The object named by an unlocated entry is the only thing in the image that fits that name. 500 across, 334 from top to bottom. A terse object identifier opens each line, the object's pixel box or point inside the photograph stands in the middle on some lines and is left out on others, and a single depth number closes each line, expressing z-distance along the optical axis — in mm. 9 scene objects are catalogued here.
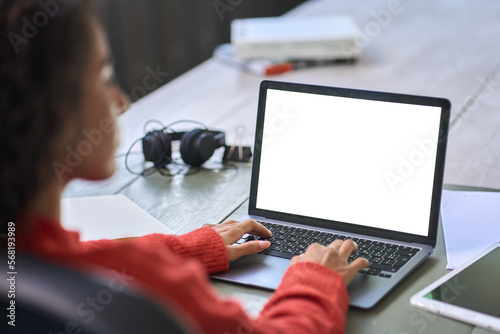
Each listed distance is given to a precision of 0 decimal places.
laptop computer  1748
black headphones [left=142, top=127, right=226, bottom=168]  2110
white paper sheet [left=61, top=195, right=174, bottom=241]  1856
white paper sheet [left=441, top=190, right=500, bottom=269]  1760
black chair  1143
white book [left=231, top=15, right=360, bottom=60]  2776
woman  1359
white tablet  1585
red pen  2726
